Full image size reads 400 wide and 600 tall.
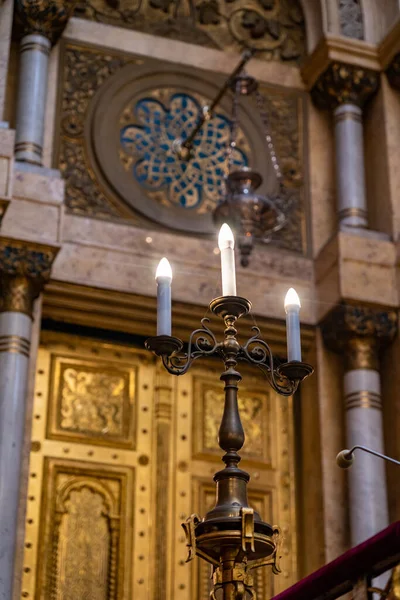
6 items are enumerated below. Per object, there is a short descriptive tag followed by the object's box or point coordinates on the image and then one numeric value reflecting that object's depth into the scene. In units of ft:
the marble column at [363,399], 24.04
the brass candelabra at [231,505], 12.66
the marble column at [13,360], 21.09
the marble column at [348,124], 27.22
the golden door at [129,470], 23.89
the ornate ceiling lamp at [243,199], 24.34
